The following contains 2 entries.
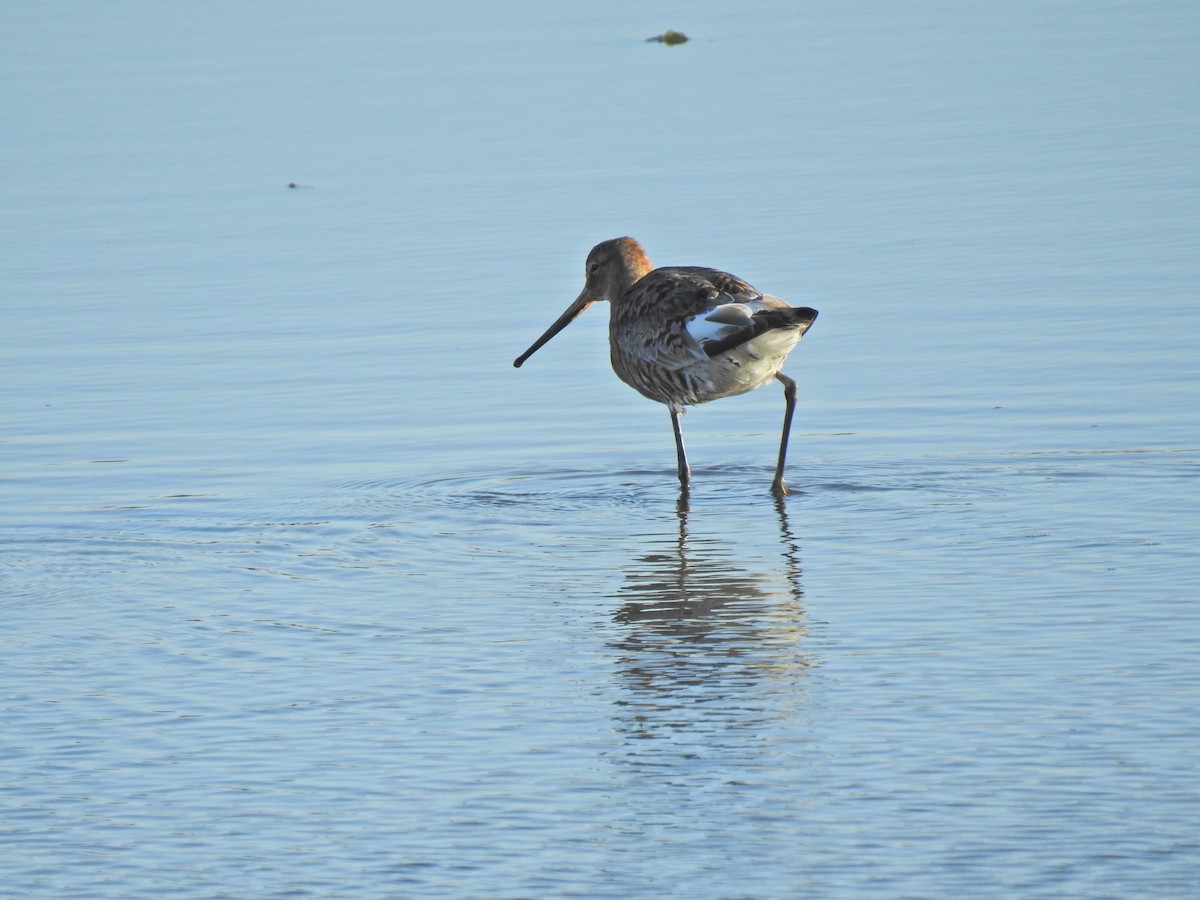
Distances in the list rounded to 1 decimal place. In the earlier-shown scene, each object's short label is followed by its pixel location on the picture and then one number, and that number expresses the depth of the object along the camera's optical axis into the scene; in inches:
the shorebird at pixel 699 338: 658.8
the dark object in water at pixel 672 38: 1702.8
